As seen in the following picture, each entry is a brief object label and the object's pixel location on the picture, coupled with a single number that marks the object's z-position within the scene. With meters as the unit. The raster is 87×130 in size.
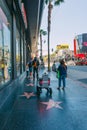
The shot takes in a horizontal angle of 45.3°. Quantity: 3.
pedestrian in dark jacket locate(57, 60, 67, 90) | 5.36
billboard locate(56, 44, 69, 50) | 58.54
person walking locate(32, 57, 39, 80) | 7.60
